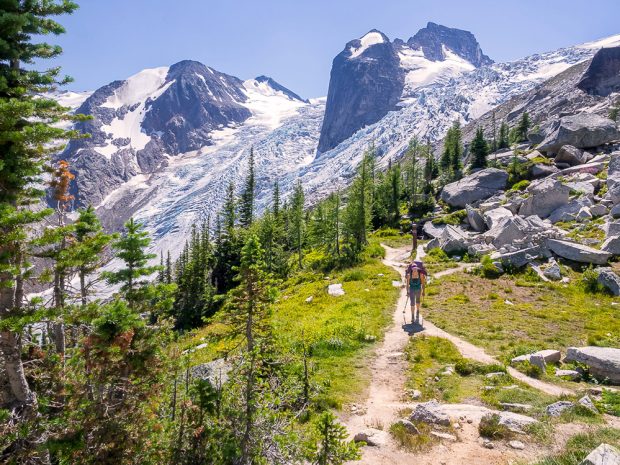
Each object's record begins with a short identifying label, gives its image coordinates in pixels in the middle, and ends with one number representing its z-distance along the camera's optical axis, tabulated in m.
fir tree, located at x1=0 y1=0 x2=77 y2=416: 6.57
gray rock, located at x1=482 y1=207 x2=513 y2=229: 34.13
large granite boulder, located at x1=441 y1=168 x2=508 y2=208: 48.16
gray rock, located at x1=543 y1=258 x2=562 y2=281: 21.14
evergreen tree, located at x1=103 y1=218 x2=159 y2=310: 8.95
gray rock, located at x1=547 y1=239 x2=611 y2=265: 21.81
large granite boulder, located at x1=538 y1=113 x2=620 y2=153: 50.72
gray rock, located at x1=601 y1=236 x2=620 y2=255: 22.23
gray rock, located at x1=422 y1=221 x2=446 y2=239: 40.19
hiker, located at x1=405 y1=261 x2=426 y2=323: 16.56
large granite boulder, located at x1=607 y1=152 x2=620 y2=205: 30.50
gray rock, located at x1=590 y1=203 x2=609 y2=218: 29.92
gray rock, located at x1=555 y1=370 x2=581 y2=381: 10.51
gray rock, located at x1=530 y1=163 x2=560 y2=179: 46.47
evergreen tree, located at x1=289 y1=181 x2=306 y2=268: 47.38
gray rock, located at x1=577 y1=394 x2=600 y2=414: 8.04
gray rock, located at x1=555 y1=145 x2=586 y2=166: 47.69
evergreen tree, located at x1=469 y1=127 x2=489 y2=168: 60.00
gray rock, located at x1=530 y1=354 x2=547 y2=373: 11.05
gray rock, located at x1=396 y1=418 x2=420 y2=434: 8.02
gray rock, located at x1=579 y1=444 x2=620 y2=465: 5.27
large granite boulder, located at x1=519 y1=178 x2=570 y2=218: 33.66
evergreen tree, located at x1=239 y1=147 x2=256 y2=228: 55.53
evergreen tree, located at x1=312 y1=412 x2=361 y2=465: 5.75
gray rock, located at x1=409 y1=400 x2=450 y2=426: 8.30
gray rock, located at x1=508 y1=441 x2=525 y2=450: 7.12
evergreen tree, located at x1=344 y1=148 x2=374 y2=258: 41.34
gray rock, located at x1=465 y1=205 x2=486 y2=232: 37.34
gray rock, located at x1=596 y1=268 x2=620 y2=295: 18.70
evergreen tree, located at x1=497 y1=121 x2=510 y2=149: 75.00
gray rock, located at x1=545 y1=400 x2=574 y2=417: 8.07
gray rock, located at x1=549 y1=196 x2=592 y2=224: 31.45
